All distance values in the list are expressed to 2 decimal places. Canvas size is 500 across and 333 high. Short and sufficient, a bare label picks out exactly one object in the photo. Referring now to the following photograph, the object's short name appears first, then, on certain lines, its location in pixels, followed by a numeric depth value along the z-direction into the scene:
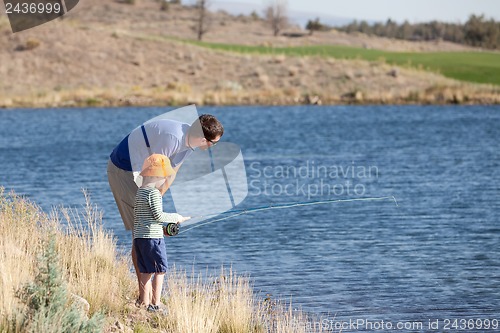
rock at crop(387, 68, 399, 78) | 97.92
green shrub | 11.83
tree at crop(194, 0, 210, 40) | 154.43
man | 14.48
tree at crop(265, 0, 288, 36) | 186.63
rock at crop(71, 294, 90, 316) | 13.63
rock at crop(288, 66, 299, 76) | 100.95
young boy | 14.45
